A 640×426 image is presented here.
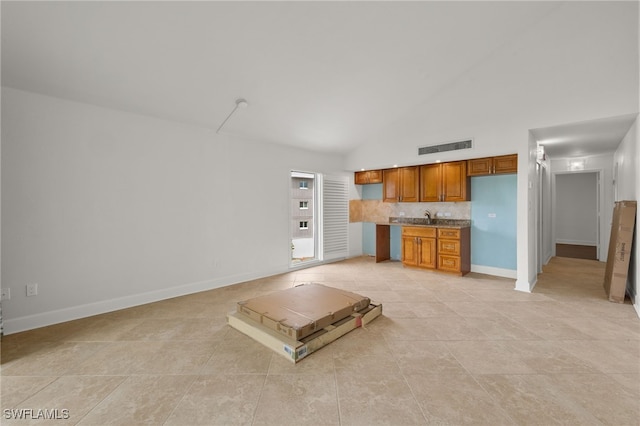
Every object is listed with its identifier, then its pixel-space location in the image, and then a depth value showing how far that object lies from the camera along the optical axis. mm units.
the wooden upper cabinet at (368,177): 6424
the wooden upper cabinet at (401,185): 5738
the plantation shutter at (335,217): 6164
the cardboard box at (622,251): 3578
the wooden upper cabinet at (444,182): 5066
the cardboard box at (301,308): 2473
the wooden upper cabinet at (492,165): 4426
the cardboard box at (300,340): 2295
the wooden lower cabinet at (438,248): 4964
